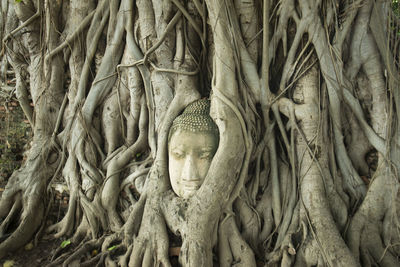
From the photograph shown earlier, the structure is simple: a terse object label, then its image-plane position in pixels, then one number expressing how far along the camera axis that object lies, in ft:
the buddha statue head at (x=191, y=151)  7.30
